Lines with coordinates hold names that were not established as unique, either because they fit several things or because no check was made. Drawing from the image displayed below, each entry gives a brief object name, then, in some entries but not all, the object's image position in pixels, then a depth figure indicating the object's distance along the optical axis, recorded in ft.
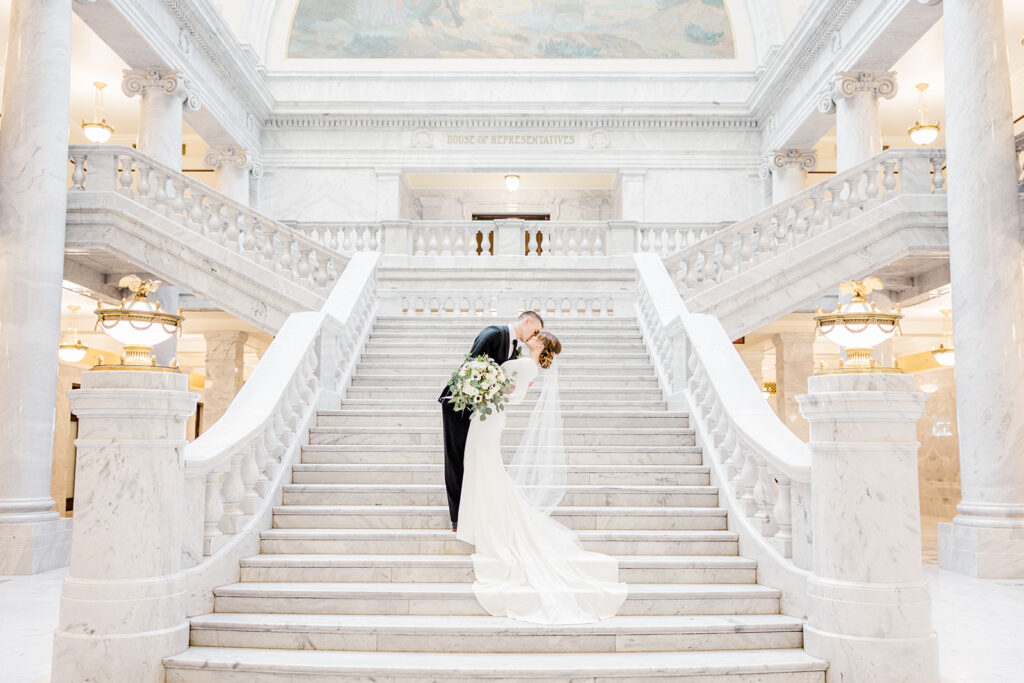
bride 17.97
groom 20.84
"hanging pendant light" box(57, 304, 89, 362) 54.24
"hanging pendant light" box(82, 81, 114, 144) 50.90
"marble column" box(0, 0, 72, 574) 28.73
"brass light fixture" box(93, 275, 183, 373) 16.78
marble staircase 16.11
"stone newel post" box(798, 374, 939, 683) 15.85
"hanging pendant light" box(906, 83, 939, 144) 51.52
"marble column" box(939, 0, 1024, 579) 28.43
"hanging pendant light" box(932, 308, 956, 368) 55.62
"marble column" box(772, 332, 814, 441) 58.70
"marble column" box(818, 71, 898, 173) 48.91
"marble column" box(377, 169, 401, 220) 66.85
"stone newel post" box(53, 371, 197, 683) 15.85
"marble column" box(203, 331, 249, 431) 59.41
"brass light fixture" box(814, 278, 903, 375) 17.17
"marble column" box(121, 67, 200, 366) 48.62
